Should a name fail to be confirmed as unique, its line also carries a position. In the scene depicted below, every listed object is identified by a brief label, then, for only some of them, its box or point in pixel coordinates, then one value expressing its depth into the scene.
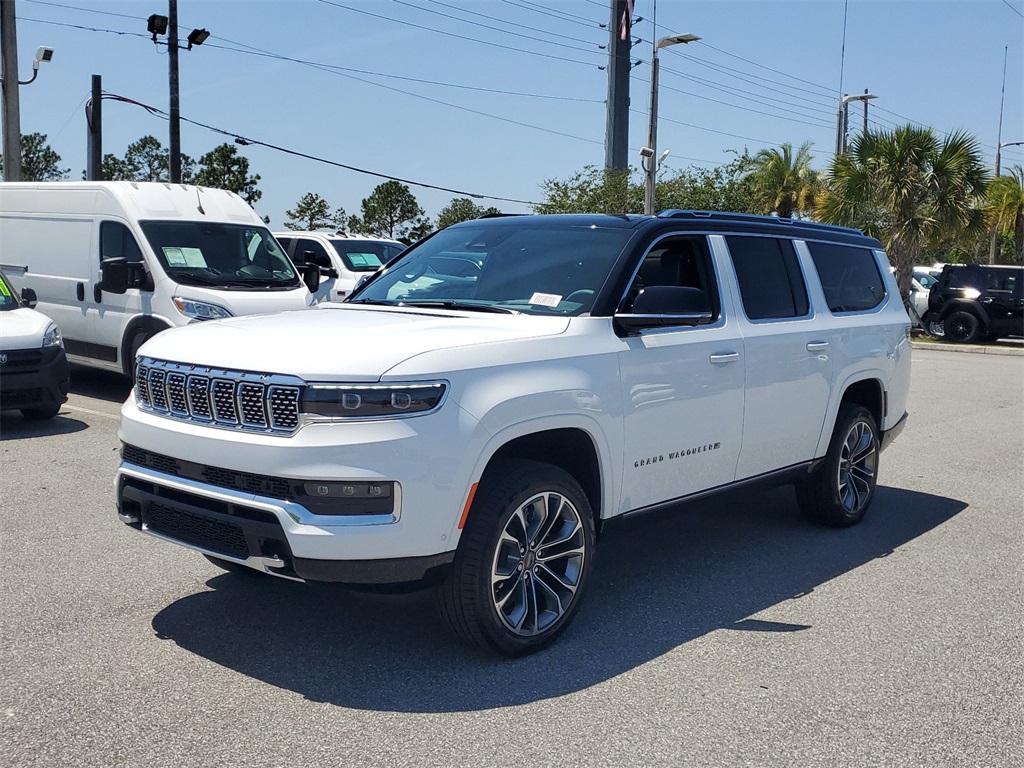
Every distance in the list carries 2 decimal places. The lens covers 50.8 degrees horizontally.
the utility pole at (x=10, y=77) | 19.94
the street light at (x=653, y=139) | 26.44
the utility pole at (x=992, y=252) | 45.84
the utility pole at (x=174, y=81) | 24.53
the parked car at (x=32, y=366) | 9.71
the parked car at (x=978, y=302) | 24.31
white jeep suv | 3.97
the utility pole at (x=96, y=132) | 27.19
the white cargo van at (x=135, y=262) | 11.39
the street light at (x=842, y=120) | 40.81
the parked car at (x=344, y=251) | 17.19
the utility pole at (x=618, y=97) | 44.41
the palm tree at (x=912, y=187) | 25.98
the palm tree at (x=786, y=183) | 42.09
